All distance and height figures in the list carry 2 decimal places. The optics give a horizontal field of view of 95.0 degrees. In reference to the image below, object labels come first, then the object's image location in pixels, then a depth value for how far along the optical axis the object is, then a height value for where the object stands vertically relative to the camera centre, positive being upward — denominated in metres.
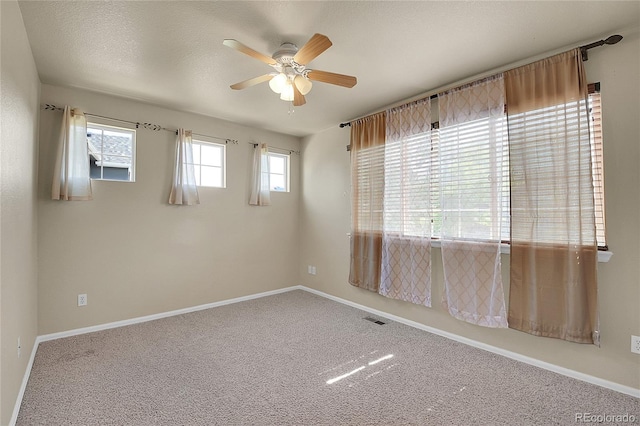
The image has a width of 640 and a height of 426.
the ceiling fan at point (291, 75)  2.07 +1.11
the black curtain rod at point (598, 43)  2.04 +1.26
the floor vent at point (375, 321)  3.41 -1.20
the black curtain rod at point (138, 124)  2.93 +1.14
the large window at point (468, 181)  2.19 +0.37
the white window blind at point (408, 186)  3.11 +0.37
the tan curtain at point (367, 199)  3.61 +0.27
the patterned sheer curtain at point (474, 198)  2.56 +0.20
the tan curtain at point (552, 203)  2.15 +0.13
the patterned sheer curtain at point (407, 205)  3.11 +0.16
